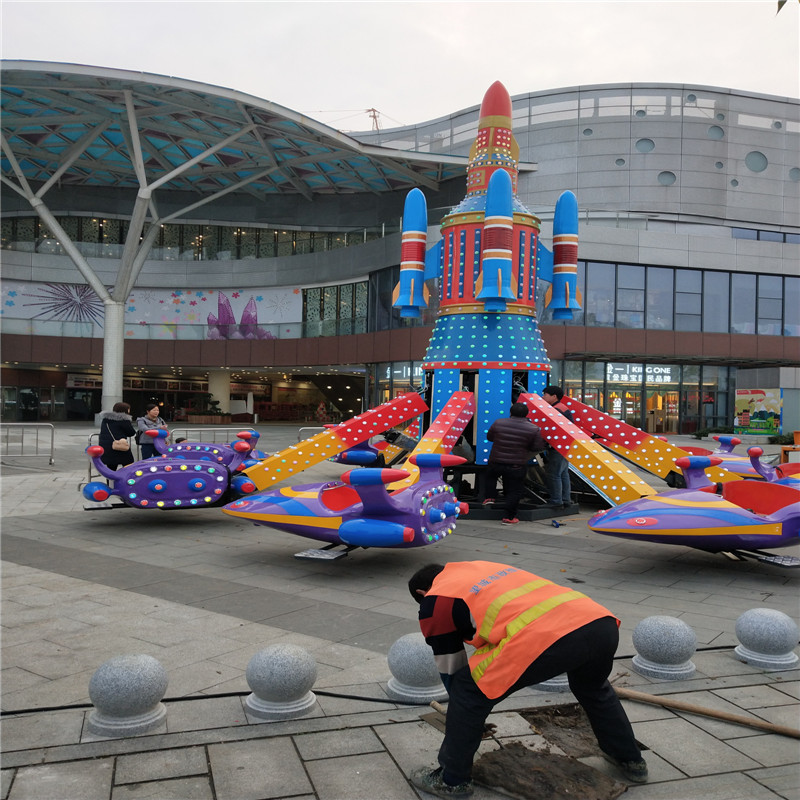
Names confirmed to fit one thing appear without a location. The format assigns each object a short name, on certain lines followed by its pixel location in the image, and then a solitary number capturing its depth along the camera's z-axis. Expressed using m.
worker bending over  3.12
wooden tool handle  3.87
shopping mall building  28.72
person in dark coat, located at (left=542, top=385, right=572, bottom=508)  11.54
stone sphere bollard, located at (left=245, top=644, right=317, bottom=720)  4.02
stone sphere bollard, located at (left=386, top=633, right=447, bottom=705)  4.26
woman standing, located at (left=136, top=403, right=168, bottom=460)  11.16
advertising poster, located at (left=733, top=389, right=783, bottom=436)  28.50
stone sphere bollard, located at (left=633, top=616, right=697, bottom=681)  4.65
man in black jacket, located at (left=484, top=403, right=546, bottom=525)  10.29
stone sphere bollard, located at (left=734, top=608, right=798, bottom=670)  4.88
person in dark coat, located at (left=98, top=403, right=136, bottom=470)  10.38
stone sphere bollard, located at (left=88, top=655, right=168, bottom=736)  3.79
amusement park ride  7.29
